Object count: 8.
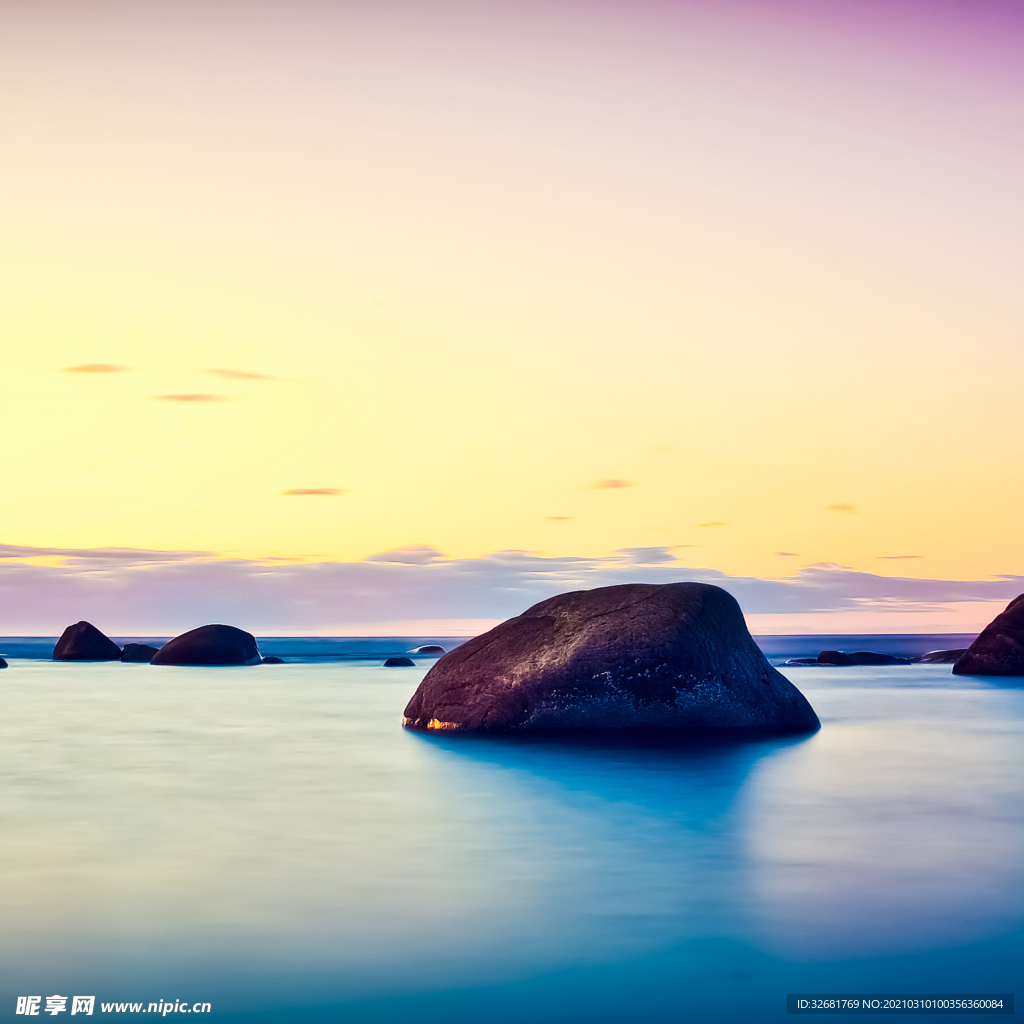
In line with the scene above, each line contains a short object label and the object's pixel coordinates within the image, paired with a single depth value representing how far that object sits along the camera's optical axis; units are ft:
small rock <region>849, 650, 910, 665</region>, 147.02
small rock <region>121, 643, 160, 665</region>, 150.82
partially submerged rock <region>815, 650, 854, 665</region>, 145.48
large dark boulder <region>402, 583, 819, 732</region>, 50.80
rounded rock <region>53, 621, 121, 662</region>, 157.48
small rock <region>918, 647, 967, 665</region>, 144.44
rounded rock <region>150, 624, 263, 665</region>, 140.97
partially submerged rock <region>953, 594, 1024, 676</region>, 102.53
